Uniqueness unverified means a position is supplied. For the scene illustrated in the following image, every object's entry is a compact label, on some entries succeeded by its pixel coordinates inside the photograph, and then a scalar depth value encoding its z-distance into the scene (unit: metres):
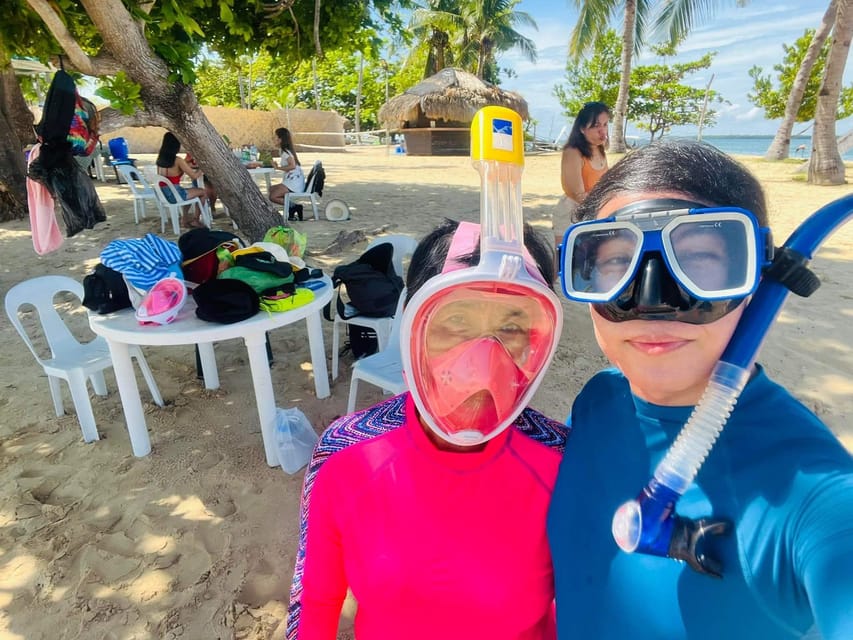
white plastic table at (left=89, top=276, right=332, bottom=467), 2.57
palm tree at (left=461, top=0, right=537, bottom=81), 28.14
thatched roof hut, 21.78
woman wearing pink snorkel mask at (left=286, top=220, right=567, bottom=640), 0.99
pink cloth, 3.07
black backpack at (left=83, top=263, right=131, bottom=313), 2.81
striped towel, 2.72
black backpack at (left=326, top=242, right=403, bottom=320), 3.60
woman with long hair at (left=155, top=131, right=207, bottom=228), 8.17
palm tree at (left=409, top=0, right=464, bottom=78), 29.06
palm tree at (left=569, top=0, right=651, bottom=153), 17.91
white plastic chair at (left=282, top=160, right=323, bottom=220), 8.58
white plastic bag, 2.83
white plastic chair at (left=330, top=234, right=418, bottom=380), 3.64
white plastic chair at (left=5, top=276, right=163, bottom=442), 3.06
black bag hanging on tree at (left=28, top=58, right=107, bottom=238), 3.32
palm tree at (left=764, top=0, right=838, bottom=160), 13.22
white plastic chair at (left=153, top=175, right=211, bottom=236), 7.79
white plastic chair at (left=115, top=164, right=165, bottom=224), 8.37
